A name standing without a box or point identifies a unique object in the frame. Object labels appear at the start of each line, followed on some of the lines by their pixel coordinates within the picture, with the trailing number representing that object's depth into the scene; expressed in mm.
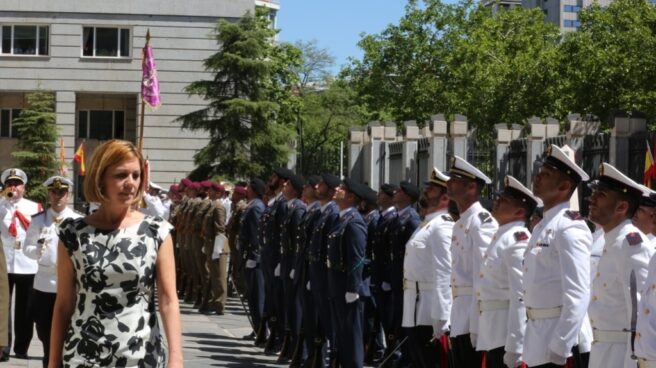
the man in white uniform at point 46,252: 13992
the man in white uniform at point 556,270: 8609
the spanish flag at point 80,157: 44969
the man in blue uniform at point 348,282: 13758
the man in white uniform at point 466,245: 10672
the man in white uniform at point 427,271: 12078
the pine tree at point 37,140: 57531
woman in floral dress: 6387
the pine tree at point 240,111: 48156
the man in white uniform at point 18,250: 15484
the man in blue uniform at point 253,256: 18859
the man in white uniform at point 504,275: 9617
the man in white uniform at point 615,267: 7879
